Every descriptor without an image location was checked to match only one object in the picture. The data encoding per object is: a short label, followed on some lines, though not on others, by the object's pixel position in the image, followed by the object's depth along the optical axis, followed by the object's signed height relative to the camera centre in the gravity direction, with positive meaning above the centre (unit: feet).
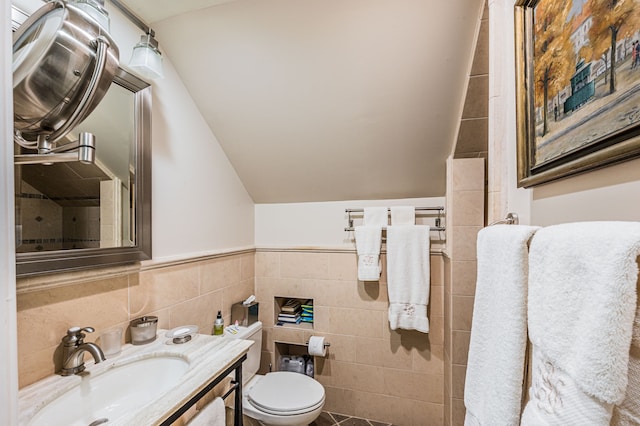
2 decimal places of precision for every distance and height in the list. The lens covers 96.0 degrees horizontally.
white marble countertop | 2.55 -1.80
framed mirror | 3.06 +0.19
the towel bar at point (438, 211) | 6.68 -0.02
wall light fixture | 4.03 +2.20
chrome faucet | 3.16 -1.54
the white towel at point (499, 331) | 2.00 -0.92
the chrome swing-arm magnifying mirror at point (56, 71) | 2.33 +1.24
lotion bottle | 5.78 -2.31
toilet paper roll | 7.06 -3.33
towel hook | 2.65 -0.09
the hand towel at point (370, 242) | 6.79 -0.73
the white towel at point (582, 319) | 1.29 -0.55
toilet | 5.24 -3.63
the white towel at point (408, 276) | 6.54 -1.49
